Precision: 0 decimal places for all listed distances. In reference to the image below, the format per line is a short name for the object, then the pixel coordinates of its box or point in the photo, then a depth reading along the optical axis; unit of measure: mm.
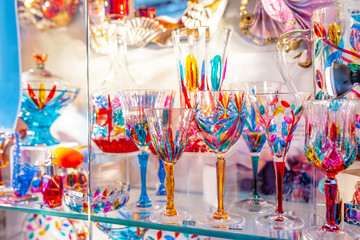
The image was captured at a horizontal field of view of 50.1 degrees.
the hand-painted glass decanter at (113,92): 845
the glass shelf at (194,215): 602
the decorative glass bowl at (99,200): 725
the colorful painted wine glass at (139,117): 732
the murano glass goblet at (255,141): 730
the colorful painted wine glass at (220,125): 636
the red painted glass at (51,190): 814
